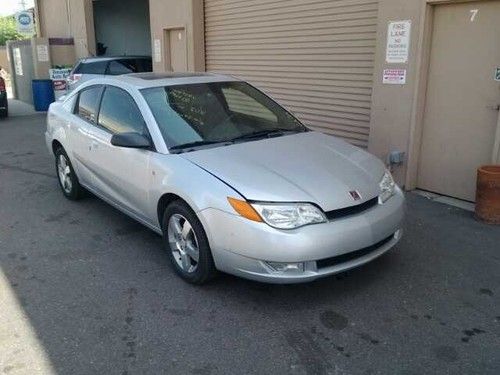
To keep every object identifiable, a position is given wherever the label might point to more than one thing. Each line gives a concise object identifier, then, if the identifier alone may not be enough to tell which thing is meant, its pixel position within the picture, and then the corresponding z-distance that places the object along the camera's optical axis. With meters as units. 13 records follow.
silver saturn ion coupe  3.33
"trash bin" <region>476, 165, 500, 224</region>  5.07
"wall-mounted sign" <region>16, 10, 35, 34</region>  18.69
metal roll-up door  6.98
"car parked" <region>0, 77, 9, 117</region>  14.16
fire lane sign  5.94
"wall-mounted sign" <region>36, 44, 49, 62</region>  15.94
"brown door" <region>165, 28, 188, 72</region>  11.03
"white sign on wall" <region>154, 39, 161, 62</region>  11.78
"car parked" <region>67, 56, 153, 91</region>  12.43
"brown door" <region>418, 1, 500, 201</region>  5.41
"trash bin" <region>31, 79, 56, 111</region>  15.48
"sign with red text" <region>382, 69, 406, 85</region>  6.05
